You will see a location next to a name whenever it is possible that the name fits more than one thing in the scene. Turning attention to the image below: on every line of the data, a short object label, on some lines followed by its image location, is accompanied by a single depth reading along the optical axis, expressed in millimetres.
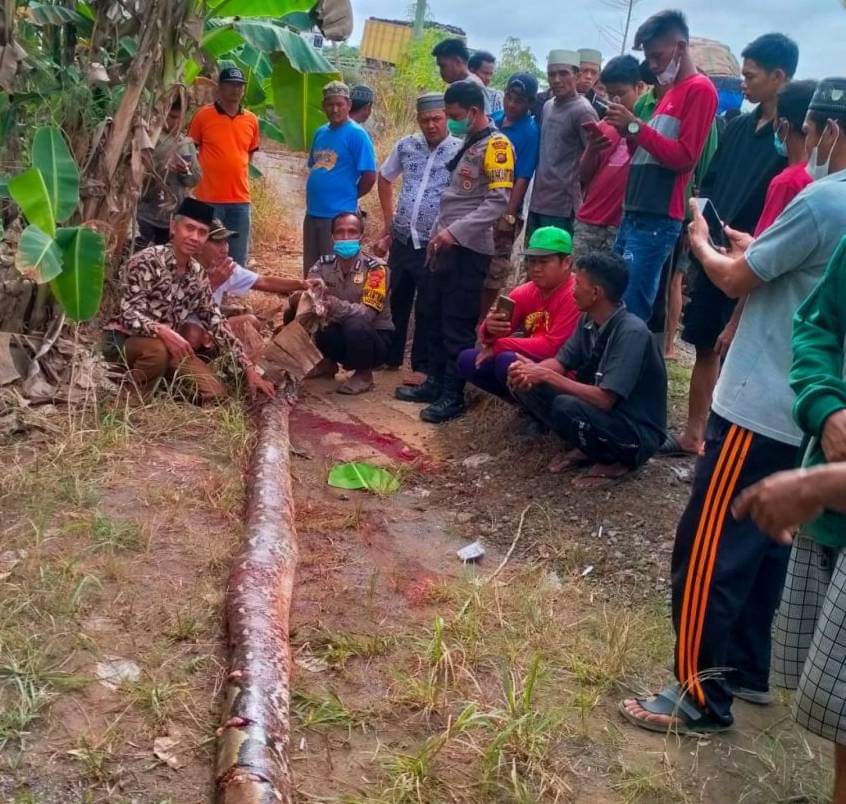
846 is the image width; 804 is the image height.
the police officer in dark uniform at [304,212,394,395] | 6129
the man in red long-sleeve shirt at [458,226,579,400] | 4910
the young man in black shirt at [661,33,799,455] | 4113
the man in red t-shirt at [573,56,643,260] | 5184
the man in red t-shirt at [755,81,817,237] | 3229
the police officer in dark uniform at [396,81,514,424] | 5641
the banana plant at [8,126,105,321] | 4305
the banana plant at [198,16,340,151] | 5656
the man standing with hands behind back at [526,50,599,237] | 5652
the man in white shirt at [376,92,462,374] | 6094
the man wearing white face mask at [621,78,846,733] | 2400
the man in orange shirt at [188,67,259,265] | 6613
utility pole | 18172
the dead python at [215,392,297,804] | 2395
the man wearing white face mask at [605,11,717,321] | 4508
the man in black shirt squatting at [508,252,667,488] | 4266
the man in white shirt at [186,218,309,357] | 5527
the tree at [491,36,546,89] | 18141
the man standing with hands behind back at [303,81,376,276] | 6809
